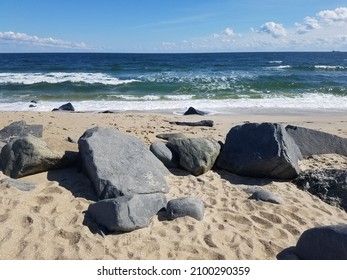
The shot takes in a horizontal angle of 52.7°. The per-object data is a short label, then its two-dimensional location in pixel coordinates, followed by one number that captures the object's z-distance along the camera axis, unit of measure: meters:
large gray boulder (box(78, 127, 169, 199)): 4.73
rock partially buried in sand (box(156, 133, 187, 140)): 7.91
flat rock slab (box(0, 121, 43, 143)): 6.95
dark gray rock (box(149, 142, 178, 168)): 6.20
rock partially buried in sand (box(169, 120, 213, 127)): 10.22
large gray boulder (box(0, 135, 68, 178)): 5.36
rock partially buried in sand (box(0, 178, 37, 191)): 4.95
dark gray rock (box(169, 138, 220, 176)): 6.11
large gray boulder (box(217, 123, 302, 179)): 5.89
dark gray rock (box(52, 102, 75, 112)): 14.45
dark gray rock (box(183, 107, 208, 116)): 13.40
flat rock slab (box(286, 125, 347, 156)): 7.35
